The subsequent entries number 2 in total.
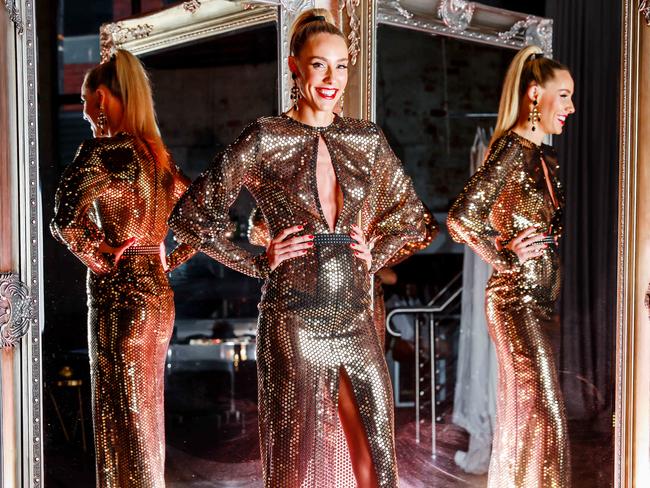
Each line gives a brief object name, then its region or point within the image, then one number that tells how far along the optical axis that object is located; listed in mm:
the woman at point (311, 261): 3010
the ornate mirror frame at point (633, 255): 4273
